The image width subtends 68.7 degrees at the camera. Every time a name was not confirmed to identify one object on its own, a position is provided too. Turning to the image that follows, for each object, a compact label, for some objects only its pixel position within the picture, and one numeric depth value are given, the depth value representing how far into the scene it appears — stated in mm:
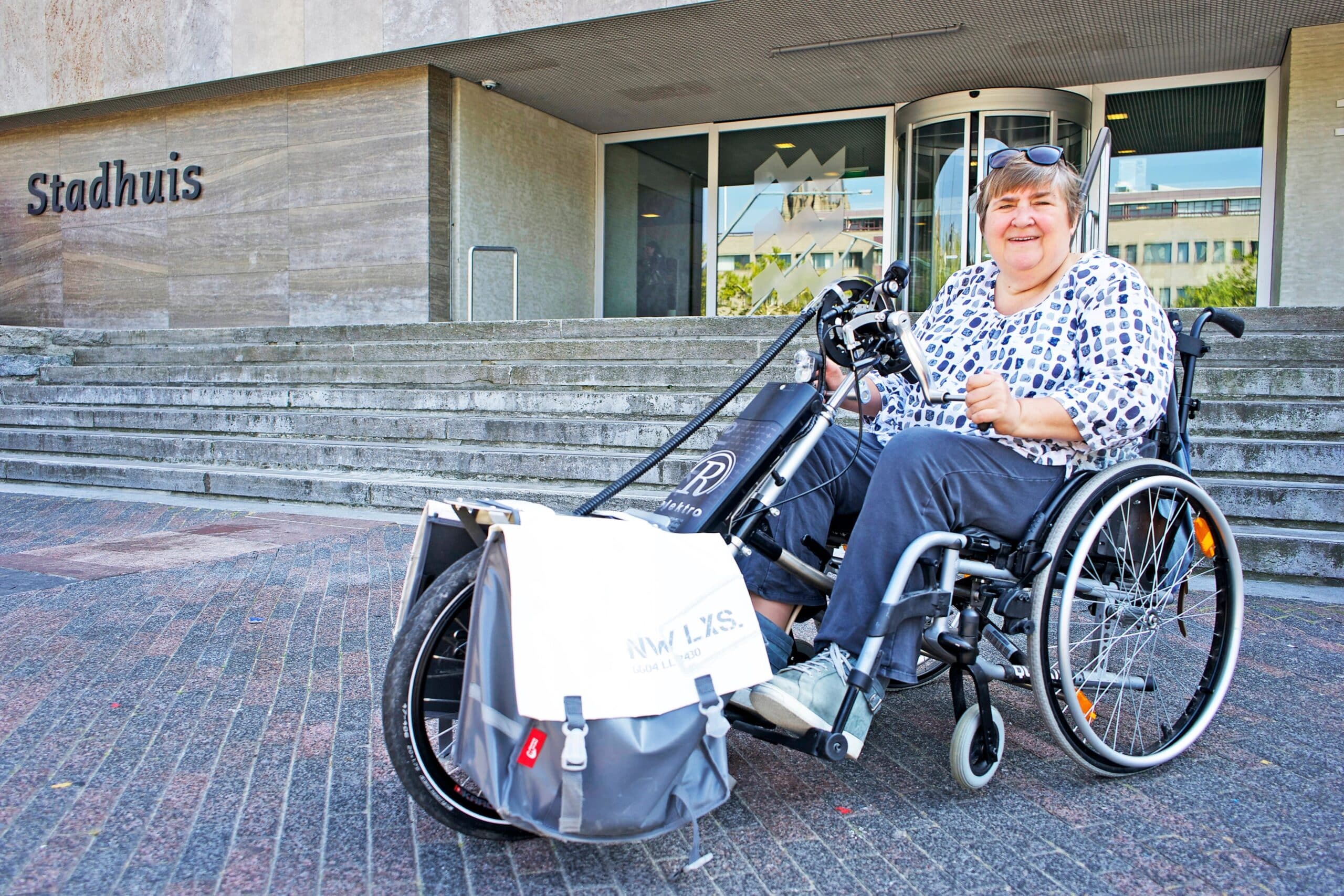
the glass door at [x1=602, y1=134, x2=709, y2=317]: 14086
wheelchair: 1908
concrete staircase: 5117
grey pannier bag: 1636
